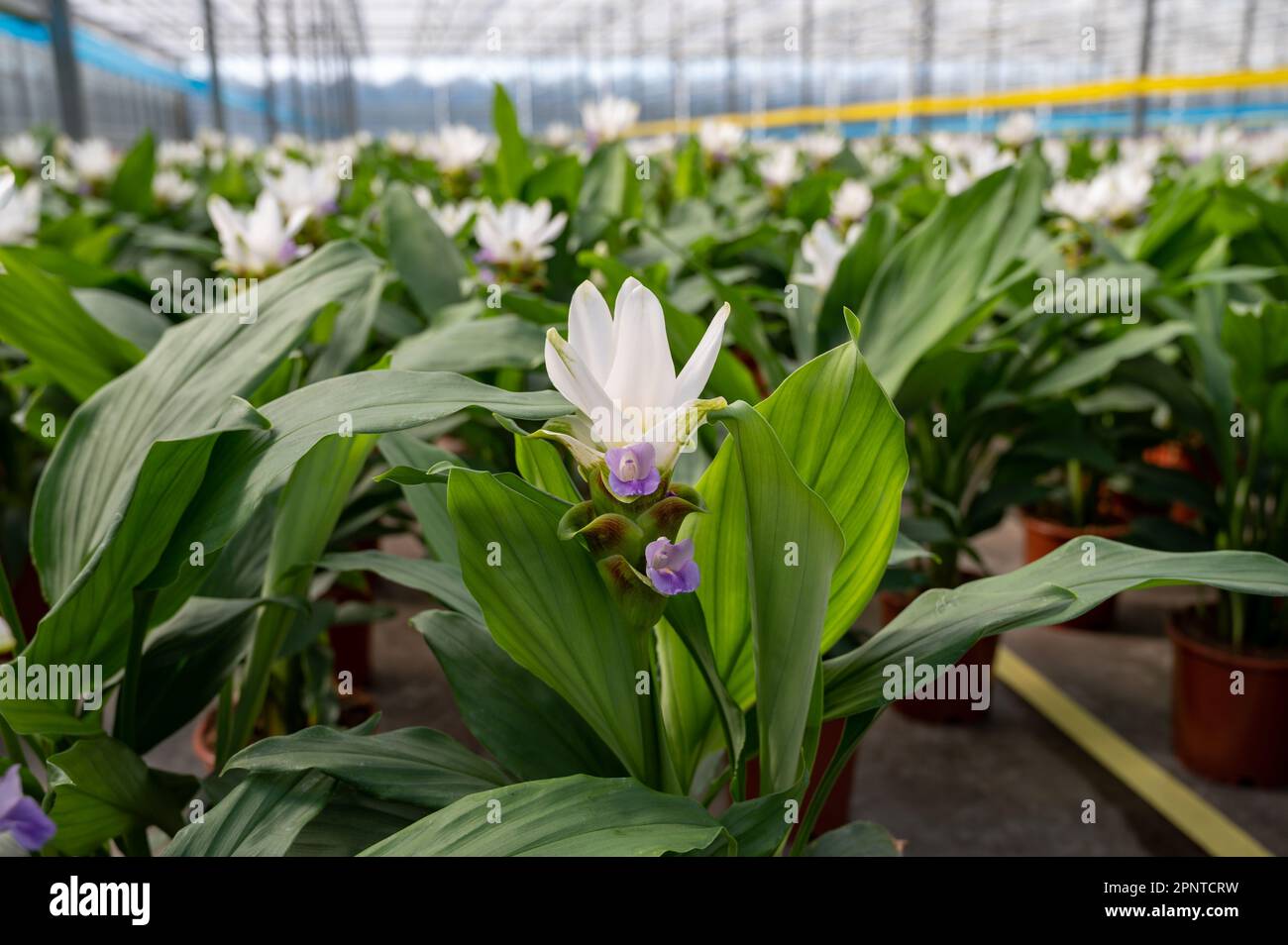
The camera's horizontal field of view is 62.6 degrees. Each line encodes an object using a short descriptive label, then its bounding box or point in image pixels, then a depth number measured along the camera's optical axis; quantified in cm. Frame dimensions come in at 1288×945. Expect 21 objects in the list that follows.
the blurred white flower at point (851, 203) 226
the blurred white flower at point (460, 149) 308
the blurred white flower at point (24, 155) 364
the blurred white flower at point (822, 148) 398
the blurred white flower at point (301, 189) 192
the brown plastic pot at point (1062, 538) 240
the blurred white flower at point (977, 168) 222
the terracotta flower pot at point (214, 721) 154
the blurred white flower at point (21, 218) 146
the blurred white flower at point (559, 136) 494
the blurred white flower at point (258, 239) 150
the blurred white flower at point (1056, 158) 364
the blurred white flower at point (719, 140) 371
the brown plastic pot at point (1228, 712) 173
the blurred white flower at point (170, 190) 315
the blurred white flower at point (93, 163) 338
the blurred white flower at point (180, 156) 475
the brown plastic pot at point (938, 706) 194
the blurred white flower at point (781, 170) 303
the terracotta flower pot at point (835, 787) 157
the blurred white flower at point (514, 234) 170
